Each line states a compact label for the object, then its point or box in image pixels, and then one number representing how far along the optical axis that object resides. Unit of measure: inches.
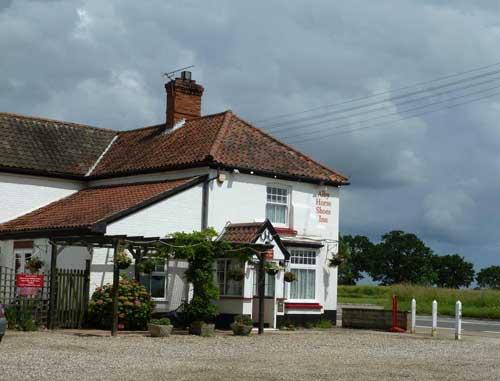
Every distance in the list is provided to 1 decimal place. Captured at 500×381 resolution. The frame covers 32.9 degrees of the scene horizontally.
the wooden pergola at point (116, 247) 887.7
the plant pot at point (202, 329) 930.7
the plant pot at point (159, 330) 888.3
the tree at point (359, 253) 5018.9
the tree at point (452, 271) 4992.6
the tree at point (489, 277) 5413.4
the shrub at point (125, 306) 959.0
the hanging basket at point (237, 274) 1015.0
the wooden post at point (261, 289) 978.7
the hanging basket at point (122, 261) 882.8
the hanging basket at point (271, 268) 1018.1
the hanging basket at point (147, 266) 946.7
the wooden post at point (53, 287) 954.7
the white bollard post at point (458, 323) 1008.9
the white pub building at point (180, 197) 1047.0
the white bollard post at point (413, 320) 1102.6
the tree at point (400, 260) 4778.5
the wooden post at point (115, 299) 883.4
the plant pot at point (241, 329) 954.7
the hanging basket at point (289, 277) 1087.2
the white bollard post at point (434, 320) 1048.8
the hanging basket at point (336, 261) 1196.8
